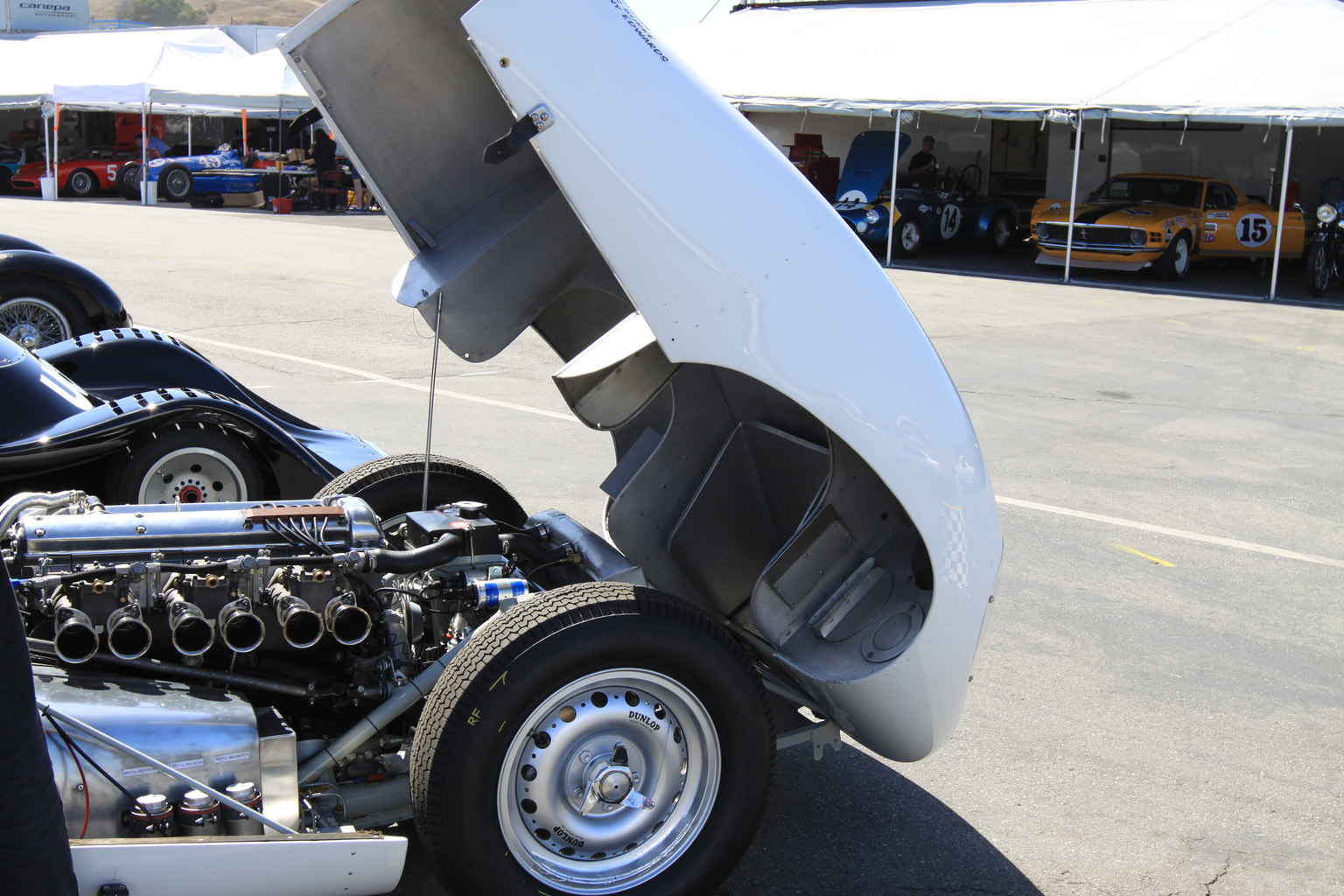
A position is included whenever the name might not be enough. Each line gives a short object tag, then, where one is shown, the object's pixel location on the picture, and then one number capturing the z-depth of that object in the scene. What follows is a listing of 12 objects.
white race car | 2.86
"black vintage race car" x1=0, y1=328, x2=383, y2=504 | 4.84
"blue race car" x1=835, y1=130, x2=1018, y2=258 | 23.14
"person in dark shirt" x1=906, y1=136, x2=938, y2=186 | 26.03
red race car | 31.34
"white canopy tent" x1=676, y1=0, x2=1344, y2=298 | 19.16
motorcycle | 19.48
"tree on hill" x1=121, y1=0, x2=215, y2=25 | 120.25
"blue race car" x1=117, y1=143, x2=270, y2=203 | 30.27
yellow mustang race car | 20.72
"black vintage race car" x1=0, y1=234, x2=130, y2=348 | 8.66
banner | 50.16
